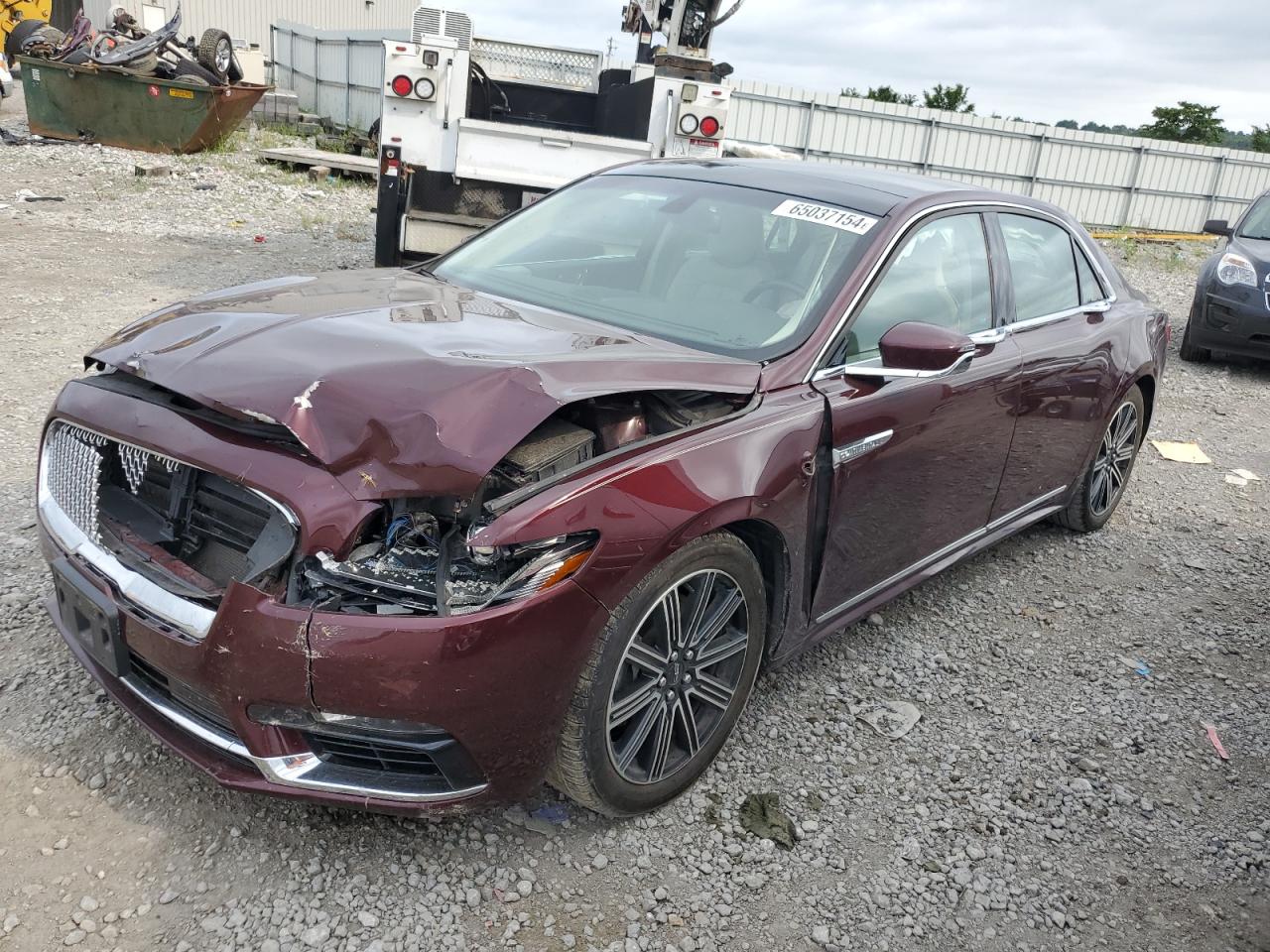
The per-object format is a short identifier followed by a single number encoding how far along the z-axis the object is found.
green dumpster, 13.49
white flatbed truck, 7.65
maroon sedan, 2.21
